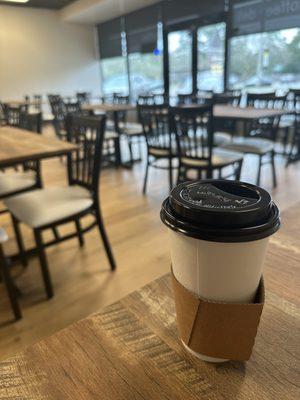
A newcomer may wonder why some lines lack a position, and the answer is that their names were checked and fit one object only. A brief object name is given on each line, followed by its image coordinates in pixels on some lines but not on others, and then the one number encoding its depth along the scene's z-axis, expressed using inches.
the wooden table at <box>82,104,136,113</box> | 163.2
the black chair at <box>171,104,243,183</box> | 100.2
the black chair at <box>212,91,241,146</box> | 167.8
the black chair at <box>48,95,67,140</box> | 185.0
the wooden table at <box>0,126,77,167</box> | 58.9
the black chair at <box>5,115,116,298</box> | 64.5
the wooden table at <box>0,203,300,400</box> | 15.1
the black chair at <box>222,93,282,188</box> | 121.0
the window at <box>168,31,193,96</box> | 257.9
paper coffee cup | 13.9
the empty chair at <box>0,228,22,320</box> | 60.4
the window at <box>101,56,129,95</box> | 342.0
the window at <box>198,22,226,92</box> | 230.5
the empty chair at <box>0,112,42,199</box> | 81.9
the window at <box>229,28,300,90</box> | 197.9
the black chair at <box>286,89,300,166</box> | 156.1
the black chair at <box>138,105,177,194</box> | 115.0
